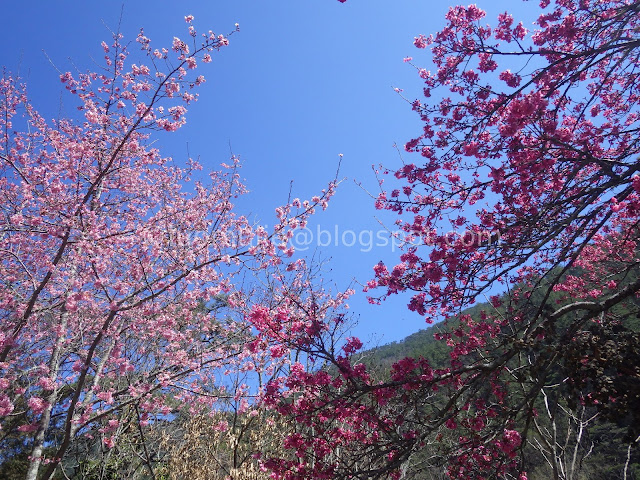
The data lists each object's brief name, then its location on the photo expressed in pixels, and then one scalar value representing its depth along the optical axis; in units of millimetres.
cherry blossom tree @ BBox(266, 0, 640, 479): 3238
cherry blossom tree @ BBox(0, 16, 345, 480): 5352
